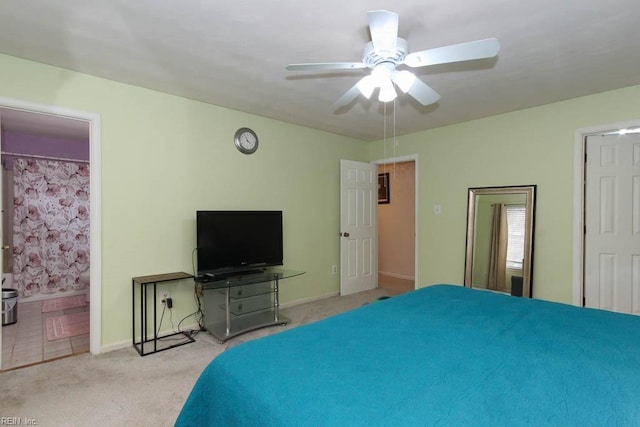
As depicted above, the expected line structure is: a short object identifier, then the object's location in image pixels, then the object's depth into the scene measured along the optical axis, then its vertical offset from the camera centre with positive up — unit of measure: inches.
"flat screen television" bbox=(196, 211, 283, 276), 129.1 -12.9
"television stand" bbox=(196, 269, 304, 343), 125.8 -38.3
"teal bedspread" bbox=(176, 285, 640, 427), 38.0 -23.0
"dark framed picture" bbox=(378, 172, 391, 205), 241.6 +16.5
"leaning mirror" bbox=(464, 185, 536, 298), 144.2 -12.8
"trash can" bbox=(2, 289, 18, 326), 138.3 -41.3
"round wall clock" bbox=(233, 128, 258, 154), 147.2 +31.5
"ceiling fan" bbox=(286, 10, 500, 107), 62.7 +32.4
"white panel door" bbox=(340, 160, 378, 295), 186.4 -9.2
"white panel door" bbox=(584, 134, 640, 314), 122.0 -4.6
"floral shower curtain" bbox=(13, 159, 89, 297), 177.2 -9.9
